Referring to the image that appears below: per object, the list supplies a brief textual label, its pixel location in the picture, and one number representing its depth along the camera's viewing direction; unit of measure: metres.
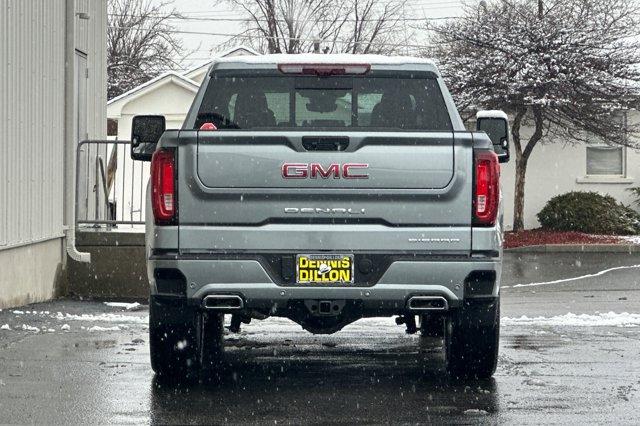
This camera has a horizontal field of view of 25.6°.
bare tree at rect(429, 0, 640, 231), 31.12
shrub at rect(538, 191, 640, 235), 31.77
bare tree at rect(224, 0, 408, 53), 60.38
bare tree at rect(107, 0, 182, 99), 62.94
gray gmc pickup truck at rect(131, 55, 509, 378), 7.95
